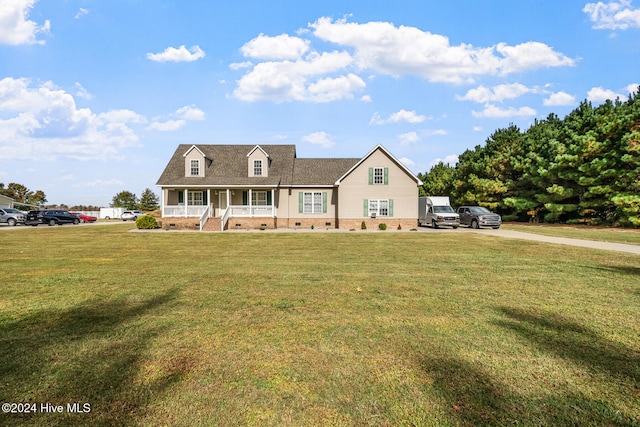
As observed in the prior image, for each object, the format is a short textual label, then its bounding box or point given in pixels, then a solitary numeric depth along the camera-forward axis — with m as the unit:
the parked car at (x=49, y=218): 35.15
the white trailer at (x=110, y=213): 61.97
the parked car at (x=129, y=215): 53.44
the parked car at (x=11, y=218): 35.66
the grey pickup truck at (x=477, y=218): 28.55
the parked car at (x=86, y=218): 43.53
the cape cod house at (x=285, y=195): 29.94
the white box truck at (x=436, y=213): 30.31
